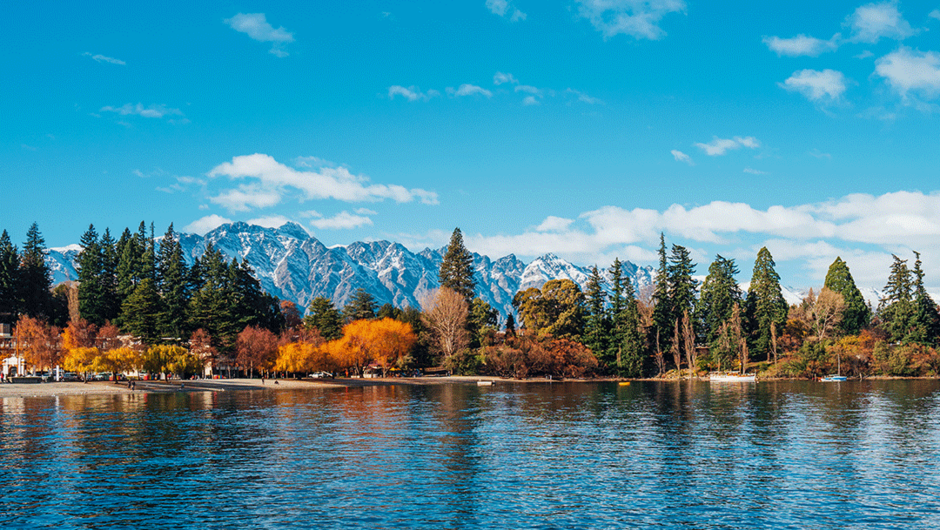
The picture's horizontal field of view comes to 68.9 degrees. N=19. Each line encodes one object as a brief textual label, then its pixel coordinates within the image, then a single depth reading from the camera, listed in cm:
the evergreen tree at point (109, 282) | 16412
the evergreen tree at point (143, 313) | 14650
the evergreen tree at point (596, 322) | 16975
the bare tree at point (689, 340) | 16712
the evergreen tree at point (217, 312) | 14950
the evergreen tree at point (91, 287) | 16125
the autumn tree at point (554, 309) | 17012
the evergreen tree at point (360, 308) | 18490
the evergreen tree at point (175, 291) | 15350
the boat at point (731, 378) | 15338
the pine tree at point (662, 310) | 17338
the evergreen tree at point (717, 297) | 16912
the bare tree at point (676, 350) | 16750
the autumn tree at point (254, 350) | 14488
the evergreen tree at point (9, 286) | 16200
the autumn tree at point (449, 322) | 16362
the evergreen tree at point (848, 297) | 16875
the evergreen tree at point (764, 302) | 16525
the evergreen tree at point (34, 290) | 16688
